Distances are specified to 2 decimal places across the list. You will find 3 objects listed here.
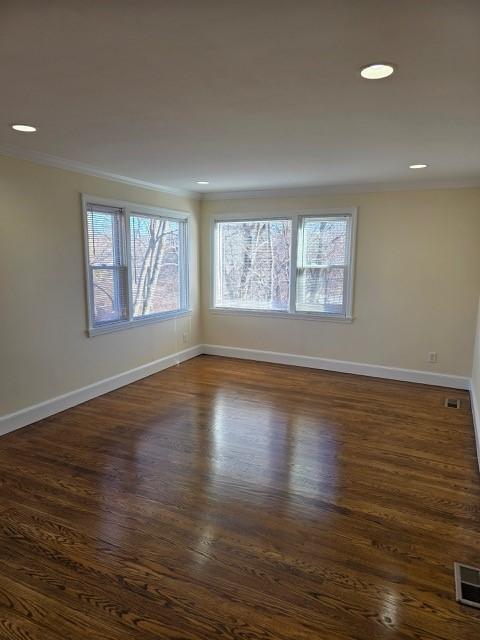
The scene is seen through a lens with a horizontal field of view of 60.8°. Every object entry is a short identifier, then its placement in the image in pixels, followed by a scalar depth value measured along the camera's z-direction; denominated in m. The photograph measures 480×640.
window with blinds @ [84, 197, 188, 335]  4.39
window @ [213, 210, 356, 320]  5.32
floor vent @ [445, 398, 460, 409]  4.29
